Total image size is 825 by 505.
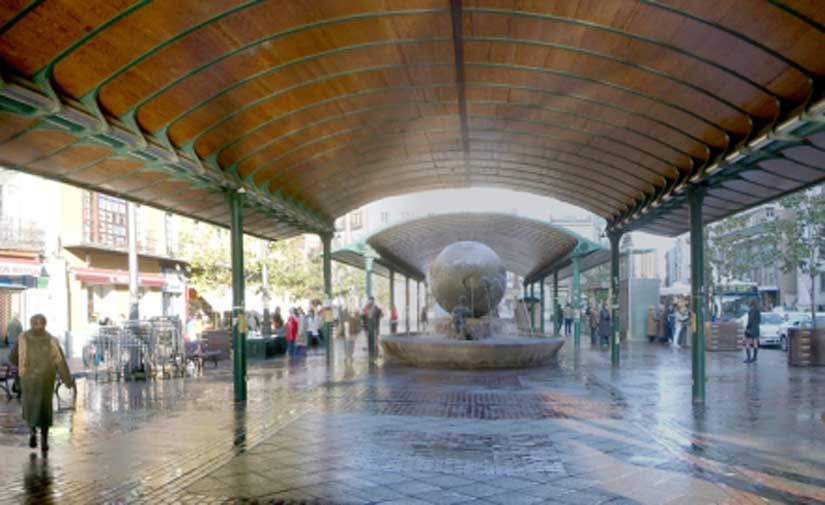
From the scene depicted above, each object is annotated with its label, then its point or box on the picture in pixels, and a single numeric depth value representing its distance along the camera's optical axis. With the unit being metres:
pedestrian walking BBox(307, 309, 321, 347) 31.00
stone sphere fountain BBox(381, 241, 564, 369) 18.25
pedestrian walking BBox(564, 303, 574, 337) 35.81
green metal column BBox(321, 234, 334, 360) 20.38
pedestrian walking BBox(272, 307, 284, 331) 31.18
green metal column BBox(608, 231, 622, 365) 18.50
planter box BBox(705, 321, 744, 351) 25.33
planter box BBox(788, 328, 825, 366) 19.19
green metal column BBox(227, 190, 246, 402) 12.58
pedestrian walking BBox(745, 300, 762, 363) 20.06
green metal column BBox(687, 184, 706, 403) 12.04
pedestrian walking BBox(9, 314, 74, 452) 8.79
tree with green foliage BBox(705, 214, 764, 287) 38.84
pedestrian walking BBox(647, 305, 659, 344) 29.77
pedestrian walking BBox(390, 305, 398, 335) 35.41
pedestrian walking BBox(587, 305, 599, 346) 29.41
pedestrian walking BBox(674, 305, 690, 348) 26.80
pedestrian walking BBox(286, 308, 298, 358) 24.45
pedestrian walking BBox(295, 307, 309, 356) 25.47
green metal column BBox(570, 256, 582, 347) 26.17
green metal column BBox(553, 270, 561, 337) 36.97
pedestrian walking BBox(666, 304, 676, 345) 29.59
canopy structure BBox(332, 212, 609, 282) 28.56
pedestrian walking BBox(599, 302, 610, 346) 27.22
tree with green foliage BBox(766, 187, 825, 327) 30.22
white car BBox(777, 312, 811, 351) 27.56
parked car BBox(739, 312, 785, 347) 29.16
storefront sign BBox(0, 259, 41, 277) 27.91
